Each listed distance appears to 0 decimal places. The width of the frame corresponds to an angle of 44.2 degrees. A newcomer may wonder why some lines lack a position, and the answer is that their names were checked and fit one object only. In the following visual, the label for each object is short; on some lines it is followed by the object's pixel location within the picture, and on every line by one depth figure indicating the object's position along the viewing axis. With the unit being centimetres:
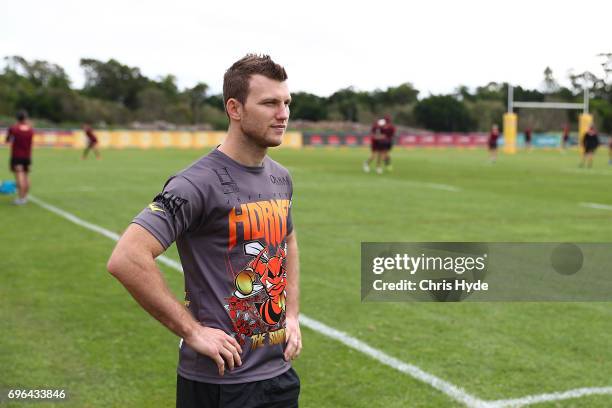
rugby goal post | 5188
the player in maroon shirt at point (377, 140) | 2694
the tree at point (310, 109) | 7438
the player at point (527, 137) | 5328
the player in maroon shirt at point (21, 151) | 1488
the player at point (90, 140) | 3572
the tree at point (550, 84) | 5352
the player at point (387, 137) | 2698
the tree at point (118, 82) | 10438
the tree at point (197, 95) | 10218
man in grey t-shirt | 253
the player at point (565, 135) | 5248
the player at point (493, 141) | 3547
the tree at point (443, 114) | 7312
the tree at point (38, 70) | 10456
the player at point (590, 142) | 3144
